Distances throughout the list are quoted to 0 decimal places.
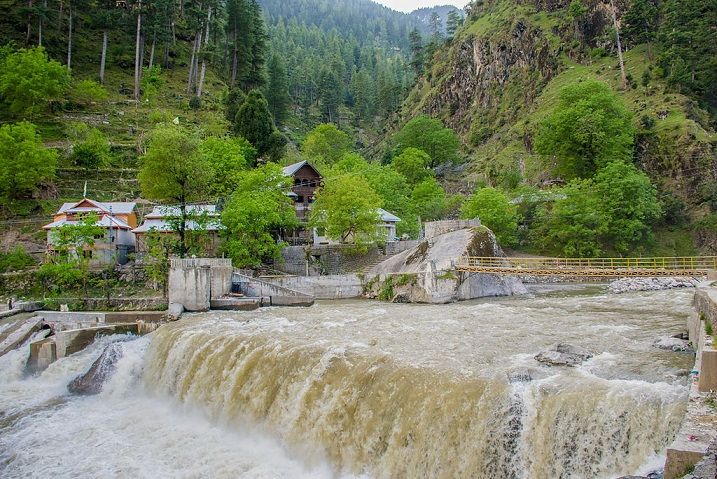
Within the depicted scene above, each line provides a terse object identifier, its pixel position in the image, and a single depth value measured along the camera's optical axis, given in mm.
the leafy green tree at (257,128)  62250
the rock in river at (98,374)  23016
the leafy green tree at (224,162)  51875
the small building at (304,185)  56062
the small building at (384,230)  49125
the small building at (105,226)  40531
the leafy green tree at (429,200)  60969
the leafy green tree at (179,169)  40219
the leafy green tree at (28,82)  58188
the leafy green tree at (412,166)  72250
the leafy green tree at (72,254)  35406
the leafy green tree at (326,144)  77812
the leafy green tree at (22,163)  45812
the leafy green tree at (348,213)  46750
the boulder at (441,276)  35156
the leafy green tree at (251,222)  40859
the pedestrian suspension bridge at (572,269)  26922
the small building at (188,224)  41188
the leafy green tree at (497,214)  50469
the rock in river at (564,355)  15141
